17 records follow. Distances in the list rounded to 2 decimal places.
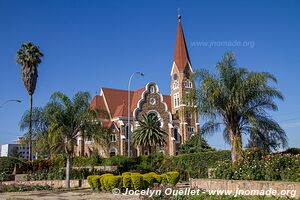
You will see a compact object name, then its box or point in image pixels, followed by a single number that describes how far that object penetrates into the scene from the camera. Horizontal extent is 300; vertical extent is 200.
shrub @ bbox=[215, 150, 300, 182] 14.18
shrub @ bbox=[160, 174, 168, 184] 19.70
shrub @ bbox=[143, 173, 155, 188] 17.84
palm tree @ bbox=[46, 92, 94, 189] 22.73
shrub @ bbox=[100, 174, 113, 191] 17.97
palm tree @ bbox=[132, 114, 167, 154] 50.38
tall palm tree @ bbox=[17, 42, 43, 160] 43.28
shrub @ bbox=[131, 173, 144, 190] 17.44
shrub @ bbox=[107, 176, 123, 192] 17.62
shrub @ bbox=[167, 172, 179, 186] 20.41
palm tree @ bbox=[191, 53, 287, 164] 18.62
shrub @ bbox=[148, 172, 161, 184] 18.74
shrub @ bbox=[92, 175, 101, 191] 18.86
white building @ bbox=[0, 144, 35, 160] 128.90
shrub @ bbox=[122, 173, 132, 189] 17.69
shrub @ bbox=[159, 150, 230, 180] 29.53
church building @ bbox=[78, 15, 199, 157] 57.84
